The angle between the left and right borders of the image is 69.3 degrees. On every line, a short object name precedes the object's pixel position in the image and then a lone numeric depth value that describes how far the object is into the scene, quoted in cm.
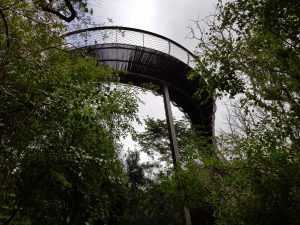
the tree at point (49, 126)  327
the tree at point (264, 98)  386
